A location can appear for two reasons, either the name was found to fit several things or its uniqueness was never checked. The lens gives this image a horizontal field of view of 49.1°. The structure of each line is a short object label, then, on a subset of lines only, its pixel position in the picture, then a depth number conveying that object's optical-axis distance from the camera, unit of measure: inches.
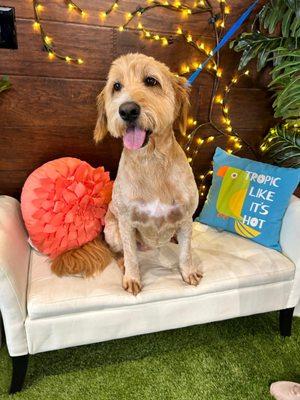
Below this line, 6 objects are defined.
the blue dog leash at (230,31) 62.7
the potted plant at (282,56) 59.7
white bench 50.4
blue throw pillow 66.1
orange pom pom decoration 59.3
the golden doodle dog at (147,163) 47.1
